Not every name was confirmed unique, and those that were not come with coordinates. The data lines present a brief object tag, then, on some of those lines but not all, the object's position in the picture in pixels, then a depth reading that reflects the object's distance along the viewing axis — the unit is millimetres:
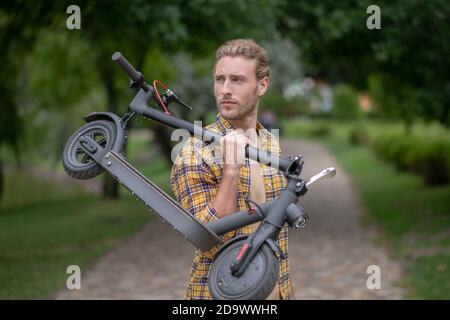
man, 2420
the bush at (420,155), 18156
